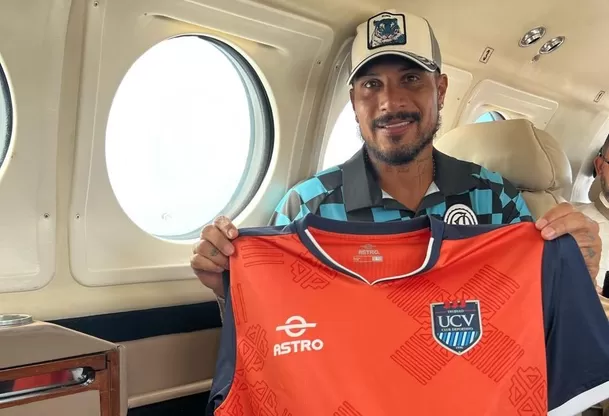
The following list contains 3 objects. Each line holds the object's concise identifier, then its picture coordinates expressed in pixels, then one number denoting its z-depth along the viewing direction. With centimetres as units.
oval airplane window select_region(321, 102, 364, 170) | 288
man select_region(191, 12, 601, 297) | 196
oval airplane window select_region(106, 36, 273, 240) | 209
